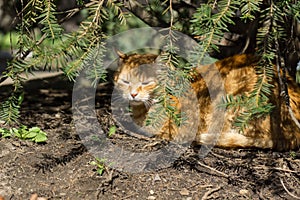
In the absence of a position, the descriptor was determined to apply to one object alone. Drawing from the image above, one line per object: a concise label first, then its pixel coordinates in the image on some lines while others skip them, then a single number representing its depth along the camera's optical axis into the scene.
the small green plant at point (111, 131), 5.87
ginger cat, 5.57
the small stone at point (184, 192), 4.73
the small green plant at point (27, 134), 5.63
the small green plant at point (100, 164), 4.98
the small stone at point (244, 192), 4.76
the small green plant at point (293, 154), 5.48
